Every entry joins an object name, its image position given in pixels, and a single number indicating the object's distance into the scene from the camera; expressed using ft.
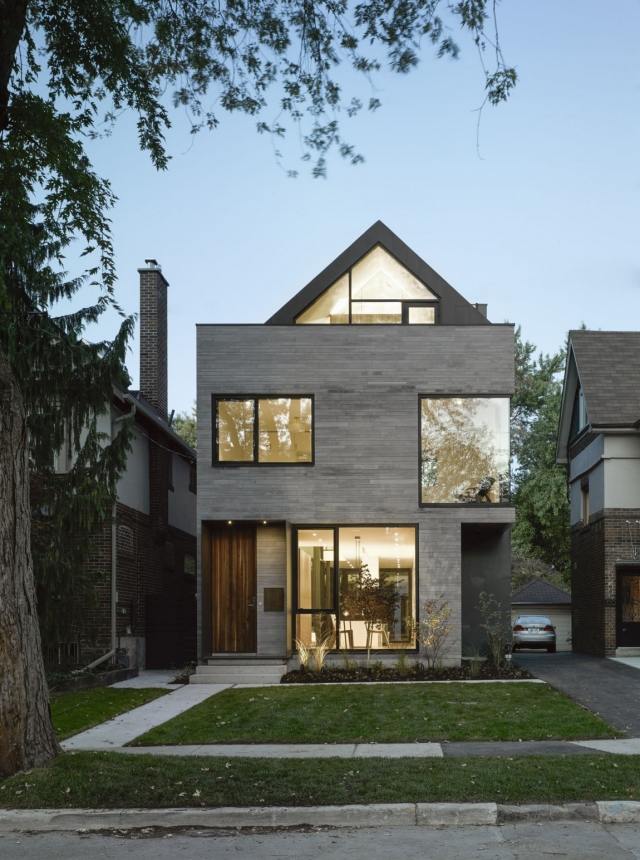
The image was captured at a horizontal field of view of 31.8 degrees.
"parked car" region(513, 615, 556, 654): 119.14
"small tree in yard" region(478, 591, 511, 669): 68.39
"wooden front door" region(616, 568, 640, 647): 89.25
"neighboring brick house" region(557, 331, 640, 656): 89.30
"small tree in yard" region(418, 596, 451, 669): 68.28
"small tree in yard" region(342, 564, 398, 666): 69.36
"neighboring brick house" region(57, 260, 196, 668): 72.69
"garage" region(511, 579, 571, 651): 148.46
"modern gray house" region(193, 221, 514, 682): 70.38
